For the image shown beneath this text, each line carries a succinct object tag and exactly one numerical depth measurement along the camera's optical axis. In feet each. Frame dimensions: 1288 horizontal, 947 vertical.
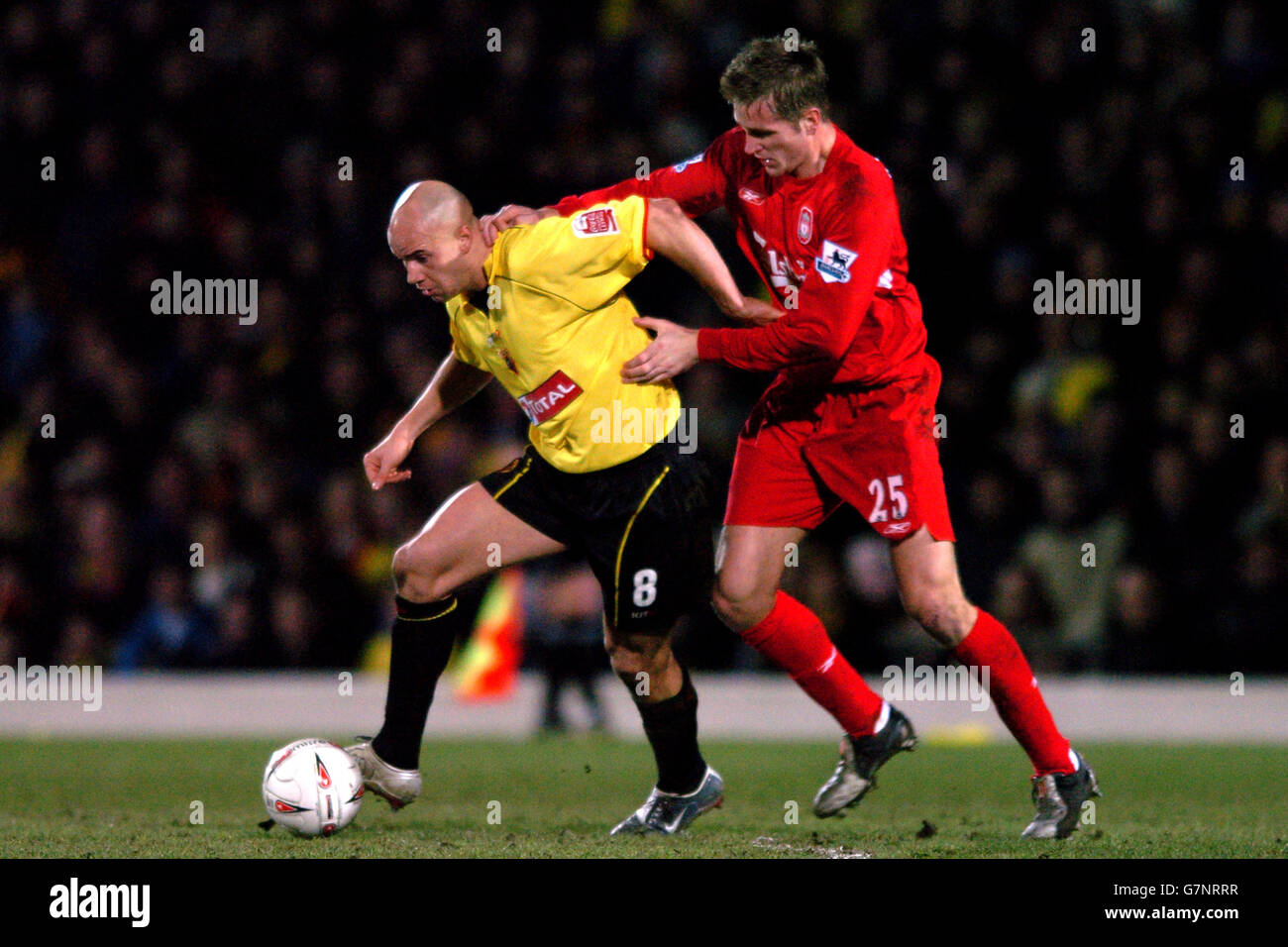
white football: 31.40
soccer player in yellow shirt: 31.78
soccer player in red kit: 31.37
